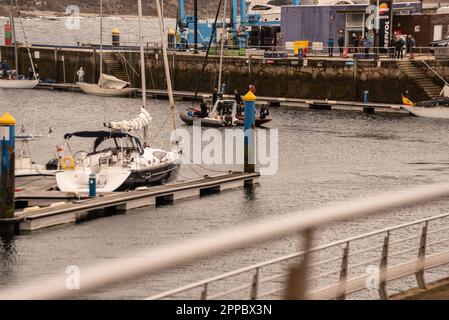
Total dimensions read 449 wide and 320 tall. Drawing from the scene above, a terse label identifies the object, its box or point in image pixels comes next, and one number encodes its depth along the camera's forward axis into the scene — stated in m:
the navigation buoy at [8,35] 87.22
